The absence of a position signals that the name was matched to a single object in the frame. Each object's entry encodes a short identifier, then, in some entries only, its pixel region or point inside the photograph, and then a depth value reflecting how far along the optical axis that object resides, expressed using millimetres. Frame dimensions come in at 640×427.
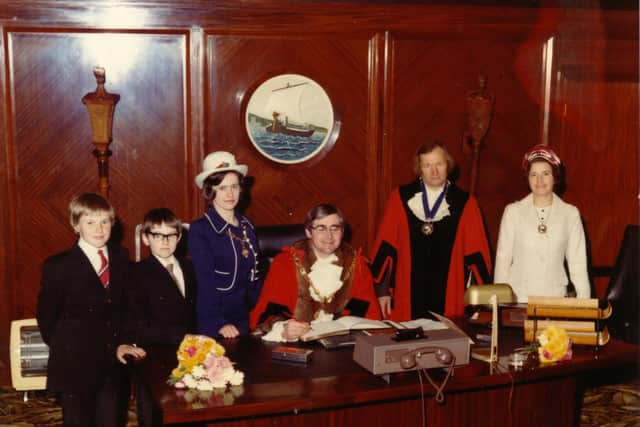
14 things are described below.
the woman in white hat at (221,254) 3748
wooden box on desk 3027
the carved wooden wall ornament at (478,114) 5383
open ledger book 3107
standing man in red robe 4363
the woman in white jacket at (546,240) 3987
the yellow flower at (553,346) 2914
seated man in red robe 3660
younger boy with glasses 3228
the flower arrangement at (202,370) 2566
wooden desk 2477
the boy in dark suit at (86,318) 3141
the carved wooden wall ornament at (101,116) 4664
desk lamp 3275
